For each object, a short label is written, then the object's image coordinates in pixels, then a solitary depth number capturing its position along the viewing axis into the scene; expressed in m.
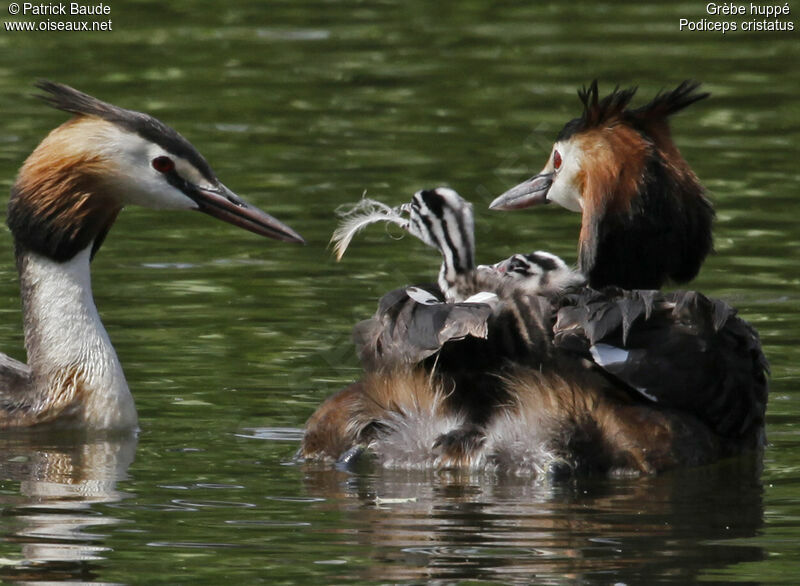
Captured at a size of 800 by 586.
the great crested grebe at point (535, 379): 15.48
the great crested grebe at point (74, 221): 18.45
